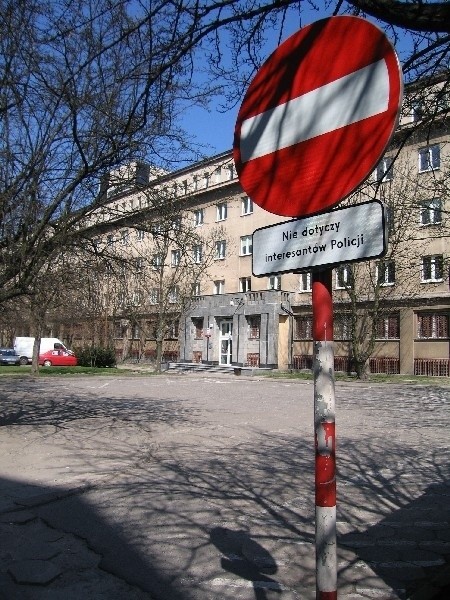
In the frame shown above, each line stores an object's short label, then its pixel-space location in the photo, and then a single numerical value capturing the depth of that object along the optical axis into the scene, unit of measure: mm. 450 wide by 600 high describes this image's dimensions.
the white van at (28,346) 46875
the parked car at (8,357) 47781
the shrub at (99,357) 42156
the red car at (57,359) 45531
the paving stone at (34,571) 3941
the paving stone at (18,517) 5238
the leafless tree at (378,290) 25281
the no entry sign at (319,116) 1998
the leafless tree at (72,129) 5242
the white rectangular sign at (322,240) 1894
